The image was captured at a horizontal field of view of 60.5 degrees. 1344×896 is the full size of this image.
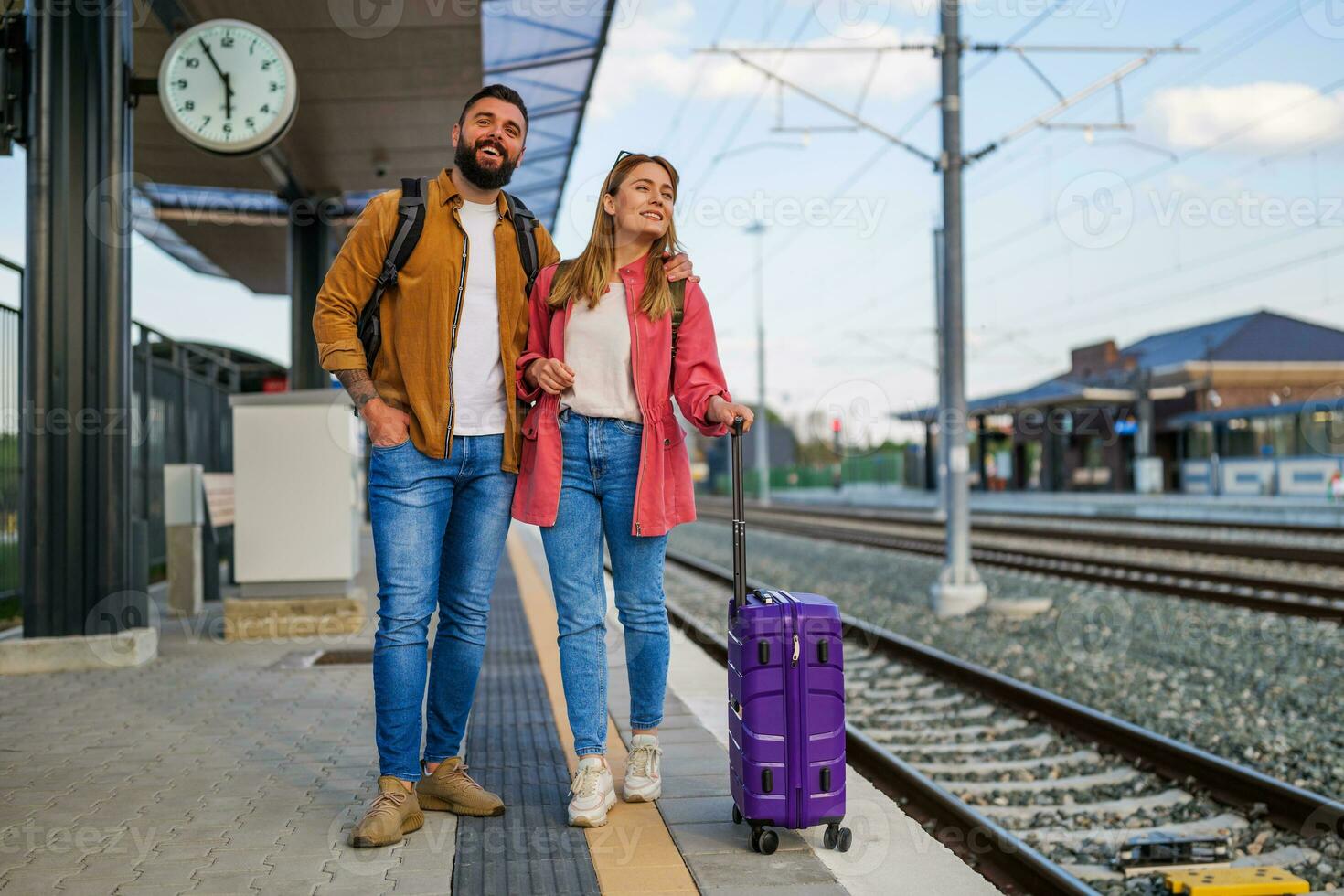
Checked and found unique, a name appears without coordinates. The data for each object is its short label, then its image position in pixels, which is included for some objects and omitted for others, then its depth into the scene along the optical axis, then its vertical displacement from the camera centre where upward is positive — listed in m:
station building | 31.66 +1.38
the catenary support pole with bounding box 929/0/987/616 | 11.21 +1.65
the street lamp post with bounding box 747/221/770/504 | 45.09 +3.12
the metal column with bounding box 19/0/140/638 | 6.10 +0.71
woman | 3.40 +0.14
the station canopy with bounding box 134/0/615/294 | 8.07 +3.09
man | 3.34 +0.14
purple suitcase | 3.08 -0.68
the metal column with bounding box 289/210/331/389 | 12.05 +2.03
